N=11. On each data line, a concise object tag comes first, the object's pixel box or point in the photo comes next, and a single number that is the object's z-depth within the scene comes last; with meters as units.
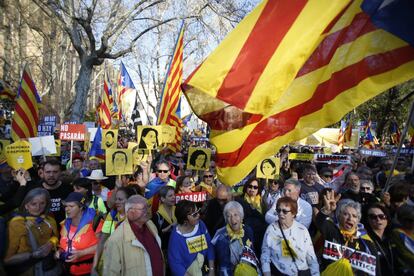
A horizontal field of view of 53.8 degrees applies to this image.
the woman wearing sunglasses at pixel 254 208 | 4.93
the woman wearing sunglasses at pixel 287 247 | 3.88
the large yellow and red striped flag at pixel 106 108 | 11.96
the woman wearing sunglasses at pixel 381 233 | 3.85
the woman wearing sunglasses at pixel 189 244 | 4.09
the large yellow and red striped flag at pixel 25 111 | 8.03
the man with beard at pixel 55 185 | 5.39
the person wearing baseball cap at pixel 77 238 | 4.27
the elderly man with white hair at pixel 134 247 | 3.69
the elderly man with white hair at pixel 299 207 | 4.86
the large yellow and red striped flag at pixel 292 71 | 2.70
